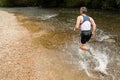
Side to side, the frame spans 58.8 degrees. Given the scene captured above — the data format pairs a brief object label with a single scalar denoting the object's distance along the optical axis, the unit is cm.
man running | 554
